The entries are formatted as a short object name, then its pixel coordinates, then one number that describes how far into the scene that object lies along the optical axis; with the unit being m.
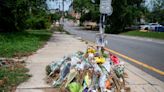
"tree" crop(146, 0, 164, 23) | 63.64
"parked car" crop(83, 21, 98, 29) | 87.75
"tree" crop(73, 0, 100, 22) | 51.54
